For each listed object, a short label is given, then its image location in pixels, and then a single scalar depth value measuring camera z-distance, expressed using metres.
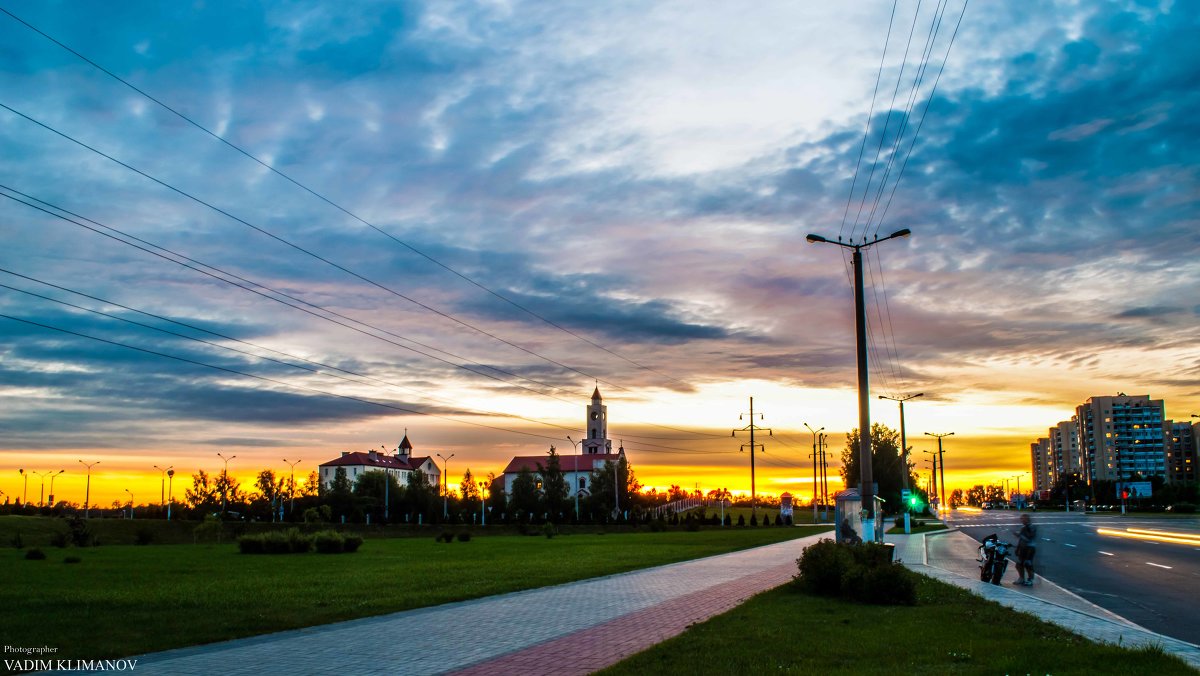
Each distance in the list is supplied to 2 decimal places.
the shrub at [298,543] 39.50
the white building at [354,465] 193.38
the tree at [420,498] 113.15
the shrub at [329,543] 39.34
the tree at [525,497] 120.50
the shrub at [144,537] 54.19
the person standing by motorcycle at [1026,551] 20.48
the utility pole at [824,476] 104.56
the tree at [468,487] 153.66
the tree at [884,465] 101.31
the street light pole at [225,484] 137.31
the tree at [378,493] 116.12
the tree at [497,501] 122.81
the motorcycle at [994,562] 20.53
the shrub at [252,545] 39.81
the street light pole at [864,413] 22.36
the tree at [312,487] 151.12
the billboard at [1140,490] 136.50
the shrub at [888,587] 15.34
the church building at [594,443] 183.43
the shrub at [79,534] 46.66
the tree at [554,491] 120.53
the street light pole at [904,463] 52.12
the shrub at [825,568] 16.67
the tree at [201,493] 138.75
